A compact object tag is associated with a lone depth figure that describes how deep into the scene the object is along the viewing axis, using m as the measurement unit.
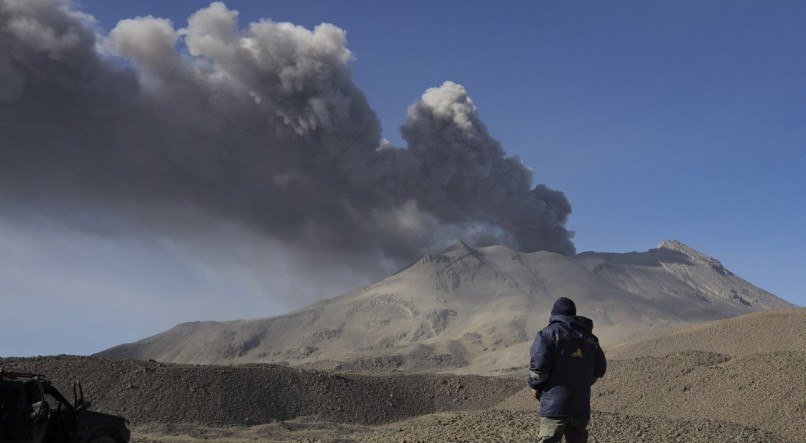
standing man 6.68
